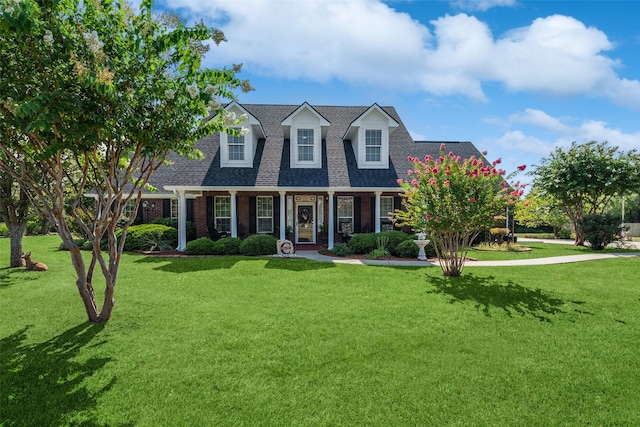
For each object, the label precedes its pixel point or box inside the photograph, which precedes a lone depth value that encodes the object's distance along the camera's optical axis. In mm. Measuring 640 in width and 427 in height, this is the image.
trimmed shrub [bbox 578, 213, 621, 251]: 14969
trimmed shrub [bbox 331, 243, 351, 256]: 13406
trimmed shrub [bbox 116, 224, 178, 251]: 14445
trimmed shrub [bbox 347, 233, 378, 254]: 13602
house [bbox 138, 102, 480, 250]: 15195
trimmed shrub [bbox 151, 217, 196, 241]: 16109
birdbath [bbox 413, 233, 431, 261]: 12320
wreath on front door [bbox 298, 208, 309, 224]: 16781
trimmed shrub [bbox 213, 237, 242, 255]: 13641
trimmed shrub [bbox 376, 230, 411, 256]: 13456
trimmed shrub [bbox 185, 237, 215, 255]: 13594
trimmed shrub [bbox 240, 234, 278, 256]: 13328
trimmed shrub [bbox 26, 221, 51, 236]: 23297
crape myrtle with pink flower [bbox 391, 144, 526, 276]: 8562
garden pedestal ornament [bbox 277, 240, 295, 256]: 13320
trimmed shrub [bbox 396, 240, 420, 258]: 12875
